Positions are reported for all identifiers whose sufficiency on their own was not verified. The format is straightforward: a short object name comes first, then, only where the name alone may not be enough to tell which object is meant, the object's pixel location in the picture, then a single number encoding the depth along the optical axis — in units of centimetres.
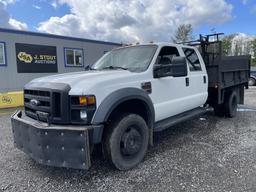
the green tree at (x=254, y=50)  4400
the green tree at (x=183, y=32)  3934
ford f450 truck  304
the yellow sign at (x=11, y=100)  937
